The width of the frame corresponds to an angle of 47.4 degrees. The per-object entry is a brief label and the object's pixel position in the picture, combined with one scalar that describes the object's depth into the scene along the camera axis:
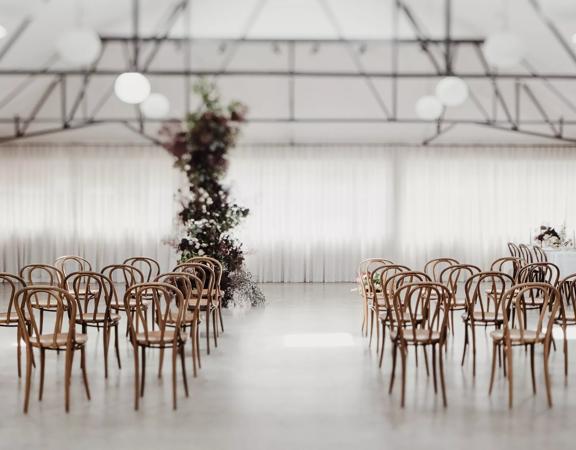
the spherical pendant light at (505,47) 5.98
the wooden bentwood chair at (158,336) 4.70
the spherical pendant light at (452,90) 7.06
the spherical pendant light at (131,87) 6.36
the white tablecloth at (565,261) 9.90
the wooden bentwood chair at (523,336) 4.76
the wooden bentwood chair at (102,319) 5.55
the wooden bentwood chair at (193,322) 5.32
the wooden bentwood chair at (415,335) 4.84
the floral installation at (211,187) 6.93
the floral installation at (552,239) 10.86
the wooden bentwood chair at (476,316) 5.69
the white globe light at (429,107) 8.73
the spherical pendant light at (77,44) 5.42
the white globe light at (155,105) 8.05
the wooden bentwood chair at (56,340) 4.62
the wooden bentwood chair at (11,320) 5.49
